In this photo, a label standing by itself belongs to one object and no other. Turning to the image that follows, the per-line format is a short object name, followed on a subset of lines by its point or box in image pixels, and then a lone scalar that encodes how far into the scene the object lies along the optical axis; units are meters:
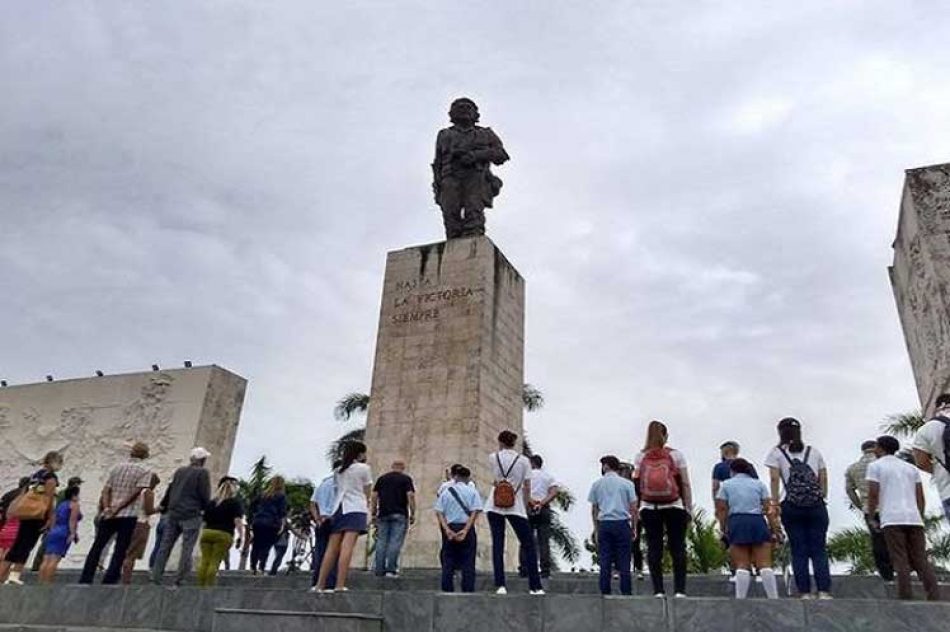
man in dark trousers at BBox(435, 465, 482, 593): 6.20
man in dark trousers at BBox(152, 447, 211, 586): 6.99
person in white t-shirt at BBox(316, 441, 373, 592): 5.99
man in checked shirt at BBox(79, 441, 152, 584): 7.00
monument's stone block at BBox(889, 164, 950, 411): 9.97
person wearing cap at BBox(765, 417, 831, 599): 5.39
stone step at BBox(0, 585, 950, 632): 4.27
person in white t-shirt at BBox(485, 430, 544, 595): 6.02
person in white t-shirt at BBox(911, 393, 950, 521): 5.31
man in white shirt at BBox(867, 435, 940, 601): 5.38
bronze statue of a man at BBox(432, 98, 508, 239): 13.95
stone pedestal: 11.58
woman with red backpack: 5.42
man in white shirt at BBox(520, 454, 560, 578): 7.44
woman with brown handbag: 7.20
